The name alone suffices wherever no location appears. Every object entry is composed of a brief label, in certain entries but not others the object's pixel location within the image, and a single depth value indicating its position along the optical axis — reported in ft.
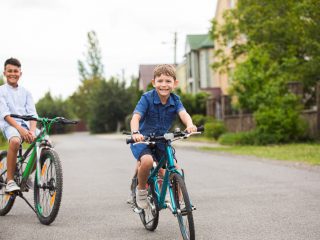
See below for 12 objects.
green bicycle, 19.71
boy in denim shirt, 17.63
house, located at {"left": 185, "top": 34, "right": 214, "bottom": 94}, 160.86
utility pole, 162.19
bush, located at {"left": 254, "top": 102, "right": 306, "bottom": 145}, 69.51
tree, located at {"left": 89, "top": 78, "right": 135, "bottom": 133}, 223.71
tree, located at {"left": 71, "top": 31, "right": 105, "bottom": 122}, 310.24
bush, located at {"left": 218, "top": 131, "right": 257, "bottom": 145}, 72.45
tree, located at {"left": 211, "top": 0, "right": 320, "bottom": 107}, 67.67
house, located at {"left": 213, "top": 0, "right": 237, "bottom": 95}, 129.80
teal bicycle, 15.37
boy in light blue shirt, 21.47
